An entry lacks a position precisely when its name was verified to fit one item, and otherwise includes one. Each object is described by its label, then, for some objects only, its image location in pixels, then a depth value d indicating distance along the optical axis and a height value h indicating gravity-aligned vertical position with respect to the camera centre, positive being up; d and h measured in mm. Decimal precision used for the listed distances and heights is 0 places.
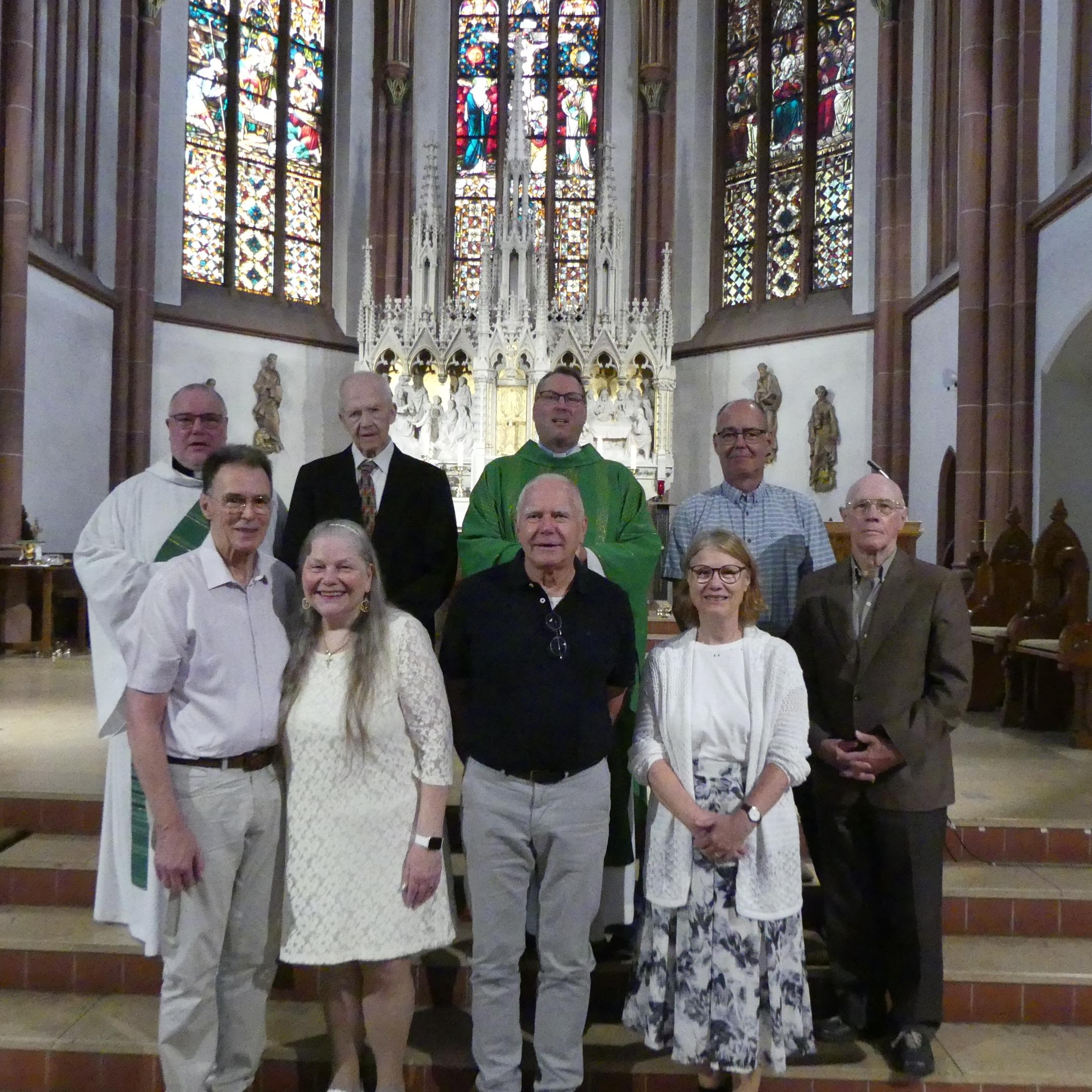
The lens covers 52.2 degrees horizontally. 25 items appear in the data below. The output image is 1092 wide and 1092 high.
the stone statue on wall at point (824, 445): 11992 +1180
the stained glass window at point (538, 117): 13938 +5441
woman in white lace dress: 2359 -509
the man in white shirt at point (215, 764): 2297 -465
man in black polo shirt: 2439 -526
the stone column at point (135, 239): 11531 +3165
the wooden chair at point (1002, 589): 6637 -195
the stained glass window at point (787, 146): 12422 +4711
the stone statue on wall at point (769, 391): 12492 +1820
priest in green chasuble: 3006 +82
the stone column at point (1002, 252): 8375 +2313
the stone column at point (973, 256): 8648 +2346
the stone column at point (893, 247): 11312 +3173
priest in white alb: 2723 -63
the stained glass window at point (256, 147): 12781 +4709
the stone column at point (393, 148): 13648 +4927
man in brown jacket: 2725 -497
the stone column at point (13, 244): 8711 +2315
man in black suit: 3051 +131
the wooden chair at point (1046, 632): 5758 -390
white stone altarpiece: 11164 +1983
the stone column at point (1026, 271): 8242 +2136
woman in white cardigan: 2434 -646
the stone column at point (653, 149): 13484 +4919
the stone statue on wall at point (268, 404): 12930 +1625
